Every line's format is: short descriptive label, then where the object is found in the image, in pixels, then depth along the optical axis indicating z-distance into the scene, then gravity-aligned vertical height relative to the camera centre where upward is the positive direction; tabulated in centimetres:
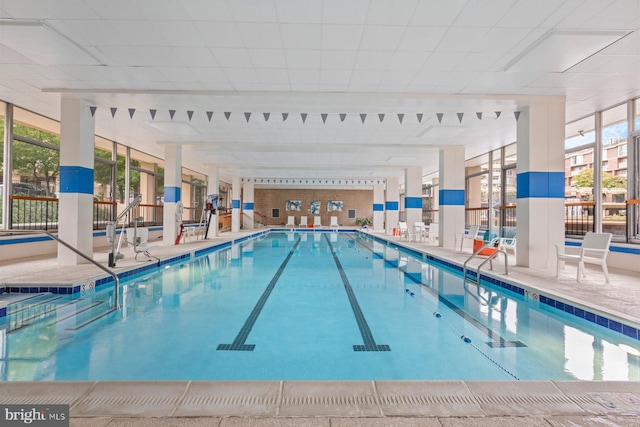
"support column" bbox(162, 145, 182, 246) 965 +46
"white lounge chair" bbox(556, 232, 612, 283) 451 -44
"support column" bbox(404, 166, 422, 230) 1356 +75
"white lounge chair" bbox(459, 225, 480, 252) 792 -45
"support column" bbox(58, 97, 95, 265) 570 +48
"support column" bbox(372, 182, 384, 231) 2062 +32
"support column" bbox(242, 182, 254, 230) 2009 +33
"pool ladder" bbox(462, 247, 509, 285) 501 -92
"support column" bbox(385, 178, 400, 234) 1741 +43
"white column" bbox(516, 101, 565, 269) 586 +48
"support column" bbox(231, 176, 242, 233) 1669 +17
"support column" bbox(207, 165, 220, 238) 1361 +91
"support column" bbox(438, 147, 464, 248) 977 +51
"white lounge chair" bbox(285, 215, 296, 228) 2262 -63
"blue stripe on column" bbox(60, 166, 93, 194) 569 +48
